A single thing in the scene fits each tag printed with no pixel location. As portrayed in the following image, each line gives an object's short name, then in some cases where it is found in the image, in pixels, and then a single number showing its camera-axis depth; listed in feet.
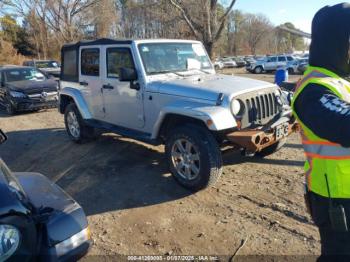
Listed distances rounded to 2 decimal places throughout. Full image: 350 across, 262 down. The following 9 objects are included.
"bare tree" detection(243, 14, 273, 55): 270.53
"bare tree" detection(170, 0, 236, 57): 73.45
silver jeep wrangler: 14.75
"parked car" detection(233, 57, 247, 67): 163.12
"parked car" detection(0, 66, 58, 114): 37.60
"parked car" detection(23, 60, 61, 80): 78.40
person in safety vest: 5.56
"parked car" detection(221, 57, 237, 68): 160.66
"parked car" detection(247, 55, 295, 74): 114.93
